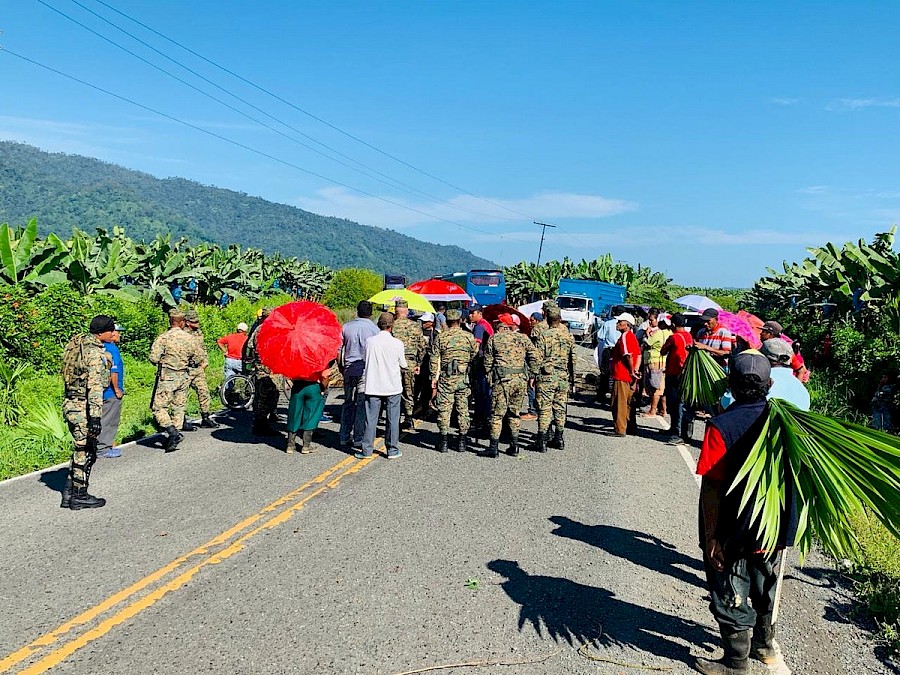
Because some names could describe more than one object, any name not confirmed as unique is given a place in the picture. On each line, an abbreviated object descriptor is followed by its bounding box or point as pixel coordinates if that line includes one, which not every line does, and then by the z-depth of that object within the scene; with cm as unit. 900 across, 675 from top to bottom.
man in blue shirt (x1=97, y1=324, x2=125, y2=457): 952
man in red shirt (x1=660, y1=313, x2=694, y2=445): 1144
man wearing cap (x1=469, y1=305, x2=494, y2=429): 1145
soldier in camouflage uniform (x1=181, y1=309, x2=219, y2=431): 1039
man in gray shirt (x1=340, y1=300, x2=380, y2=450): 1037
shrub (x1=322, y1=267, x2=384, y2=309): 4947
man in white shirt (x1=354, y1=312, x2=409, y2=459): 968
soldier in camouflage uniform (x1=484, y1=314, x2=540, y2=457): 1005
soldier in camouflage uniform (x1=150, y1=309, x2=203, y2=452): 992
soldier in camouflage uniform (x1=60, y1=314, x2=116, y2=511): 719
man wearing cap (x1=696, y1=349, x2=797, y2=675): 420
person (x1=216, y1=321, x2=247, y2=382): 1312
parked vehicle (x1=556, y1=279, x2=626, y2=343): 3456
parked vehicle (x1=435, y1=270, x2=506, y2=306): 4609
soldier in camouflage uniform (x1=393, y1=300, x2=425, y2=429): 1149
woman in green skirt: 973
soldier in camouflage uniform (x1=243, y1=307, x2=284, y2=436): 1070
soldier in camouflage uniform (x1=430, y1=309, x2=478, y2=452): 1016
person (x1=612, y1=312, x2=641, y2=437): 1141
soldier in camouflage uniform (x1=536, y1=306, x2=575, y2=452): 1042
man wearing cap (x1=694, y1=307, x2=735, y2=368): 984
